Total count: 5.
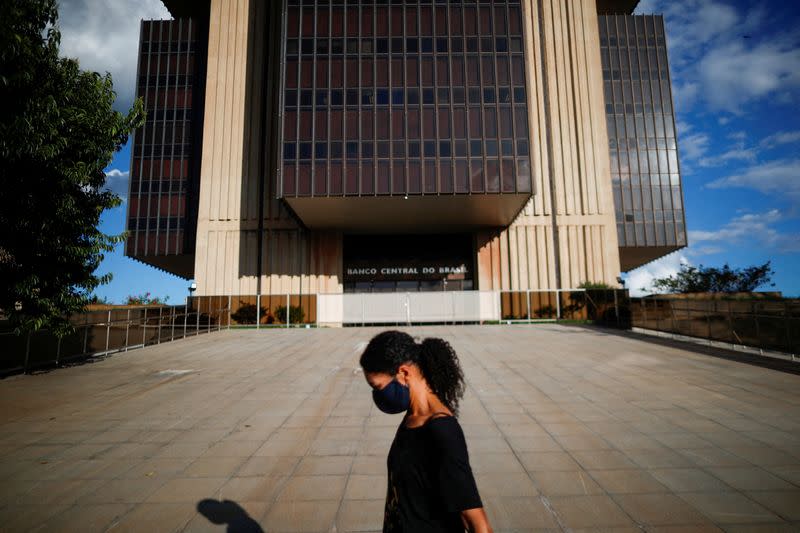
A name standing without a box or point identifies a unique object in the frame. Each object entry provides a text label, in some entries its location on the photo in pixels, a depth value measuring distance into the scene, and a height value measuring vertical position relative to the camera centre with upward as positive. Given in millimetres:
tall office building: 25375 +11615
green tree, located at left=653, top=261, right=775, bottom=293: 38875 +2172
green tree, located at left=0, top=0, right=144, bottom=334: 6867 +2870
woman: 1556 -556
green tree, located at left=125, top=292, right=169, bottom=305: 31641 +821
